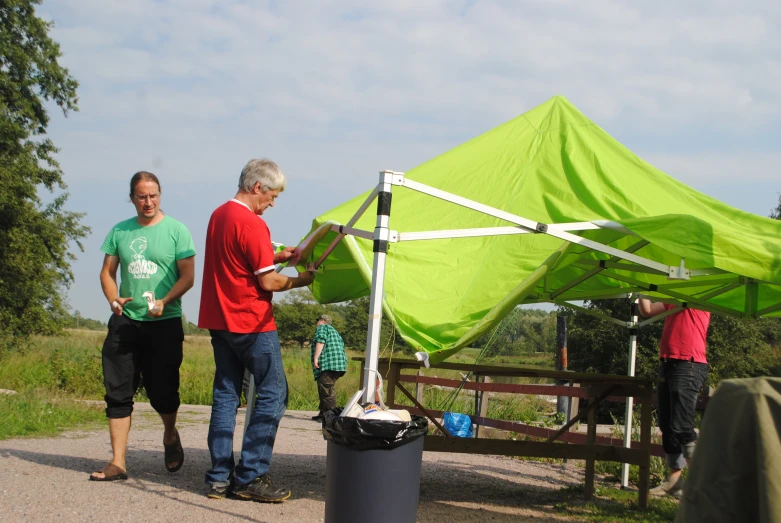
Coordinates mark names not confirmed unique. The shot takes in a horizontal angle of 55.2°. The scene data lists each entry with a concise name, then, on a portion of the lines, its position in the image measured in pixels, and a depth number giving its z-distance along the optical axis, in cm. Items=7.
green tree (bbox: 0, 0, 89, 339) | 2347
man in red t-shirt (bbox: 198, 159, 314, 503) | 495
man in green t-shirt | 541
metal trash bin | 375
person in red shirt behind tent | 628
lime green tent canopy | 437
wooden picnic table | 586
